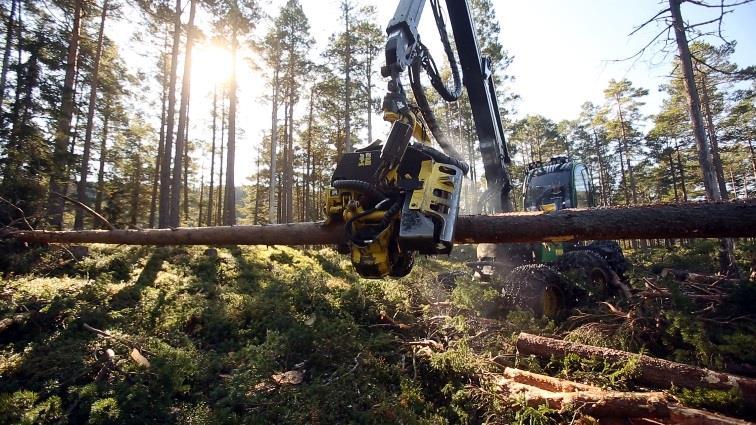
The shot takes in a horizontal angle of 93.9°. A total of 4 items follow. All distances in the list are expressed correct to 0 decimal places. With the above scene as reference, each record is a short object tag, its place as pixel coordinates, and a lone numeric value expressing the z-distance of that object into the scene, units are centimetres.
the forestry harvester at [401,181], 239
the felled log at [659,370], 419
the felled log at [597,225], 244
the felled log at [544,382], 439
